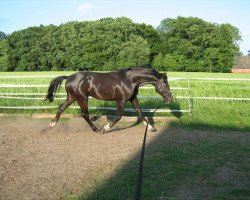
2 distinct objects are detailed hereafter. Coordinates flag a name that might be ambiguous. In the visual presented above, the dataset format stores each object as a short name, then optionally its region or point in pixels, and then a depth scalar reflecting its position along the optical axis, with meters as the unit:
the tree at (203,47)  60.81
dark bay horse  8.30
